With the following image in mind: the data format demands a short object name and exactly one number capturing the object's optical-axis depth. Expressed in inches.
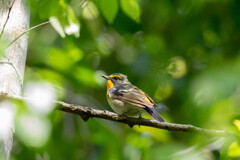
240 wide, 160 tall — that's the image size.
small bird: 333.7
